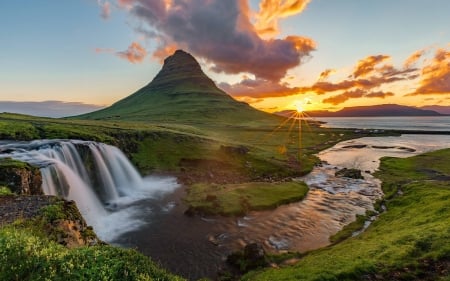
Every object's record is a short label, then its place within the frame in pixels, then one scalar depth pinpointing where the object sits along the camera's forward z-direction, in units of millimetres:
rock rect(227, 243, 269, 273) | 26703
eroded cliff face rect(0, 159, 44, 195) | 31859
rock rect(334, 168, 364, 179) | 65375
